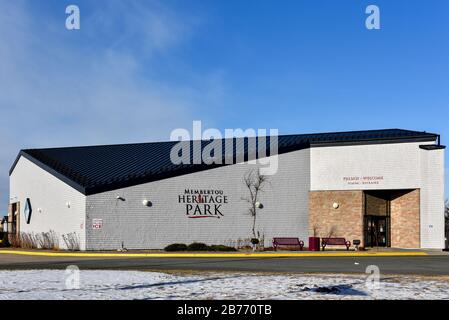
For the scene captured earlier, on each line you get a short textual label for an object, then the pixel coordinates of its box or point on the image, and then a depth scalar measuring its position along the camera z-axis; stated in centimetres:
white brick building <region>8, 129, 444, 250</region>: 3234
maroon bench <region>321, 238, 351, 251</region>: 3391
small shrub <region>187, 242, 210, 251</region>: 3121
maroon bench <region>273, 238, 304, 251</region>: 3338
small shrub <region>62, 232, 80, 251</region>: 3186
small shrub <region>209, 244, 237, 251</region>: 3100
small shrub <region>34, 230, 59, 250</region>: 3397
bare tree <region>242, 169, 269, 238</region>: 3447
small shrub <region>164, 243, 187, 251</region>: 3120
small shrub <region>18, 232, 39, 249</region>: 3584
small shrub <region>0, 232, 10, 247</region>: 3788
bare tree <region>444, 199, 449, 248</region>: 3494
